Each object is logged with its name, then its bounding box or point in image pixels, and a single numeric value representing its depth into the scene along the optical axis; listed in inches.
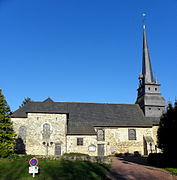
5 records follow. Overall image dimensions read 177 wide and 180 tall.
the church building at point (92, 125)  1056.8
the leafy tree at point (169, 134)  659.3
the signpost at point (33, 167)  457.1
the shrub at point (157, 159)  692.7
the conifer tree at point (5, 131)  754.6
